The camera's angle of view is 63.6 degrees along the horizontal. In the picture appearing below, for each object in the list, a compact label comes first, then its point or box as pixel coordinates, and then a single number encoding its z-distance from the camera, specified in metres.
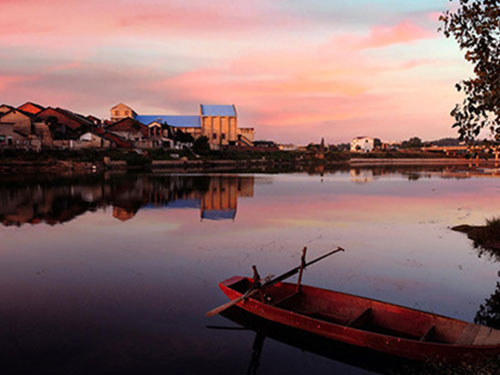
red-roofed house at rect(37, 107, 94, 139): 83.62
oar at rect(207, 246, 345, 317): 9.64
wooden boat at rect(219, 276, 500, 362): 7.80
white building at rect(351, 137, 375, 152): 176.88
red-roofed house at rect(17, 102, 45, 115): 92.25
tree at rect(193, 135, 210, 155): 101.19
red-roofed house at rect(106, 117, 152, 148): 92.44
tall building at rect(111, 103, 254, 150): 113.71
